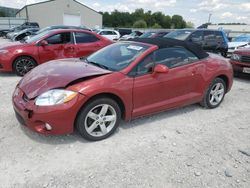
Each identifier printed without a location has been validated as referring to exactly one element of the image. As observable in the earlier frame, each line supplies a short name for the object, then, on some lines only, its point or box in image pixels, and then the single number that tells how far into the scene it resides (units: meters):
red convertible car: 3.04
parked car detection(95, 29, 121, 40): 21.97
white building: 41.62
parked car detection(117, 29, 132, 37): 29.14
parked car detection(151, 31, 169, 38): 14.53
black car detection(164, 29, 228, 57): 10.04
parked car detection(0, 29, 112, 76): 6.64
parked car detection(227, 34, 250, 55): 13.61
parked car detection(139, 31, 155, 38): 16.33
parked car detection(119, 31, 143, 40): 23.18
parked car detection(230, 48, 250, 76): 7.05
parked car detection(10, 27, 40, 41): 16.34
